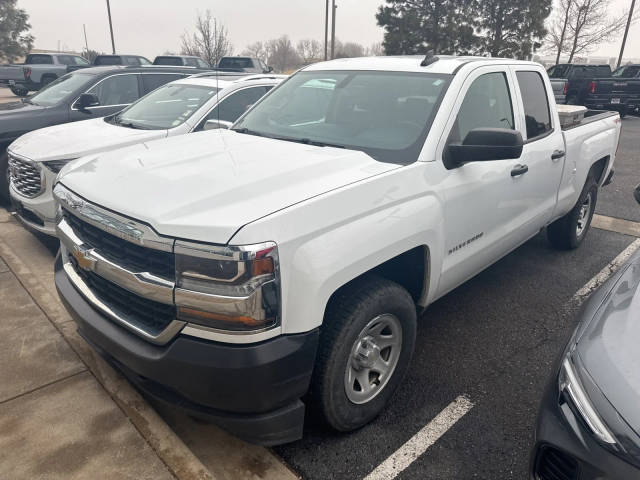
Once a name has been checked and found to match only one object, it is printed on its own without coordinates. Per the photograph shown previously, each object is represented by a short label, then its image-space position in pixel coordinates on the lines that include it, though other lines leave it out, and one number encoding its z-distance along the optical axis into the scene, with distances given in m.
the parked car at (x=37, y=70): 19.42
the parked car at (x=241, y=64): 20.38
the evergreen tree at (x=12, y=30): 39.03
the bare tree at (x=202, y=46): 18.28
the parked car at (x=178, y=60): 19.53
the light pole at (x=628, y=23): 31.98
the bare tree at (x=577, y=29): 29.75
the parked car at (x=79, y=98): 5.99
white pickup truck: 1.96
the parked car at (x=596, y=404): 1.55
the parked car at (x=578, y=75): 17.10
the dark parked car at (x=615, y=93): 16.56
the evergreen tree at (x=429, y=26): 27.30
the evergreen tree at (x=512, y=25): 27.02
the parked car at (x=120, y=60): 19.94
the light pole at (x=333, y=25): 28.53
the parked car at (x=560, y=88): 15.23
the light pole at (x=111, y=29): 37.47
